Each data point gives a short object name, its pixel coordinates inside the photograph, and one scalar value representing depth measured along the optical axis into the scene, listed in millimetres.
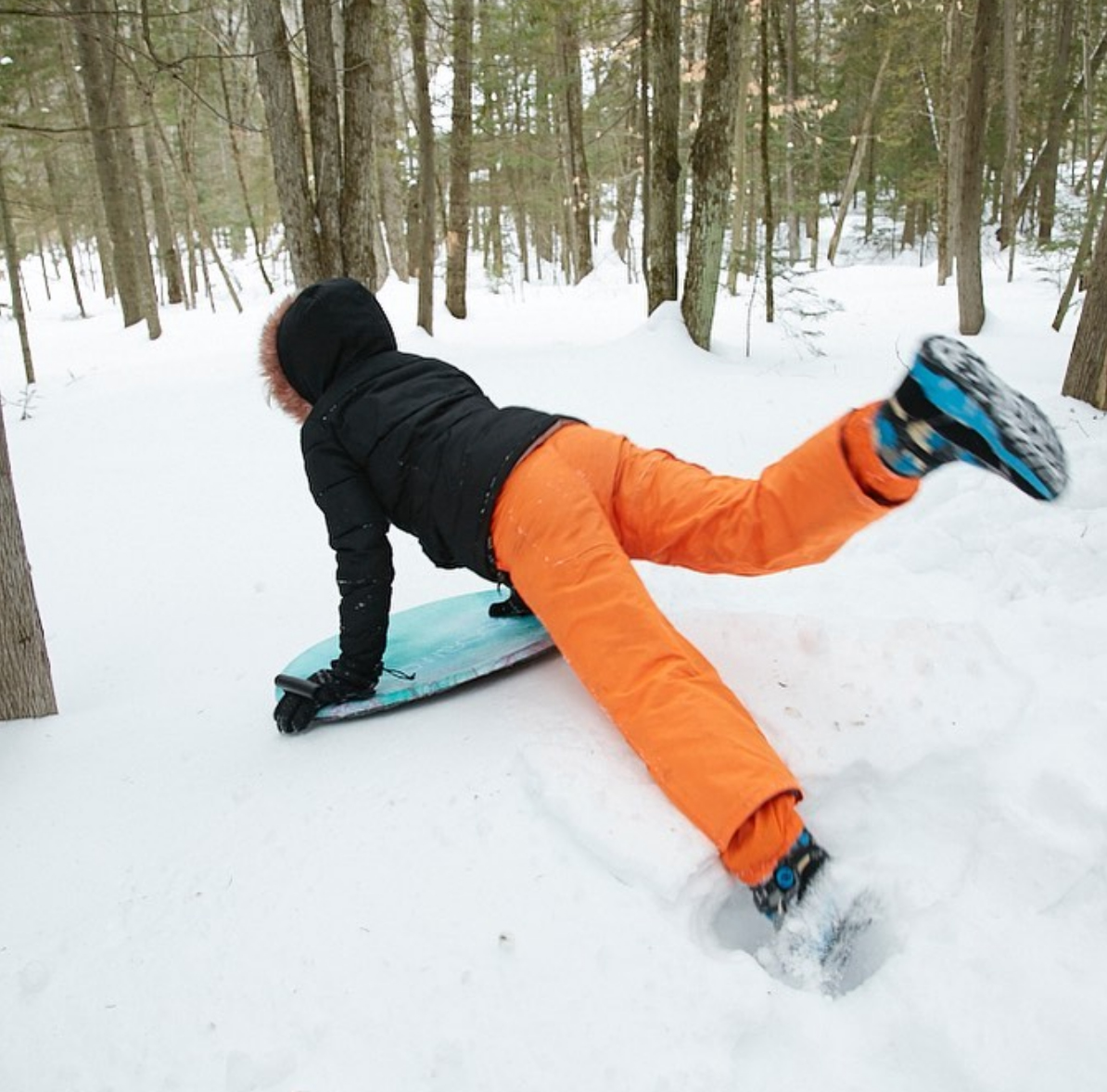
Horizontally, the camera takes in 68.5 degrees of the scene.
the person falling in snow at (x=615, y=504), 1706
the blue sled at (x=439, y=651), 2471
